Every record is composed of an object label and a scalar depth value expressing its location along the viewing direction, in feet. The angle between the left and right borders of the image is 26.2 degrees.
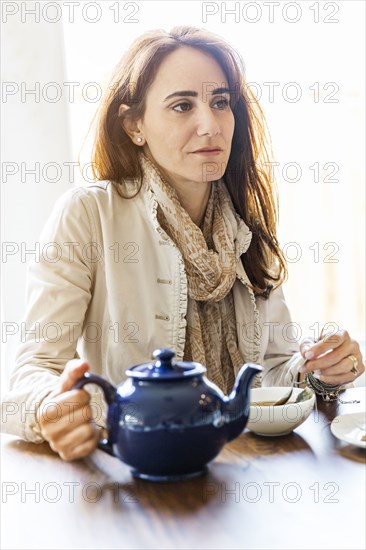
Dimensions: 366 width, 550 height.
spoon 4.13
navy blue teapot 3.13
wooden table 2.79
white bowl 3.82
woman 5.43
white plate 3.64
